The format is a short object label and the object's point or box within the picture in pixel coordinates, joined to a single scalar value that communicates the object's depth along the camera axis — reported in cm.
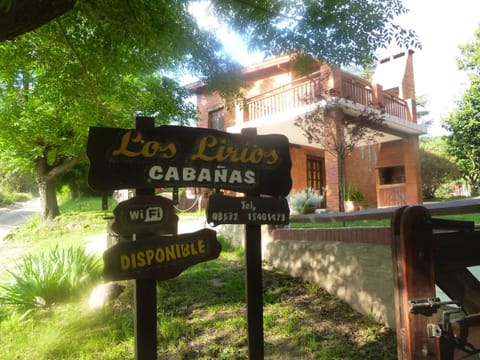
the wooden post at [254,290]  251
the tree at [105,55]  372
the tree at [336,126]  954
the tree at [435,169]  1731
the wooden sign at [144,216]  209
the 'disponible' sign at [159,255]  200
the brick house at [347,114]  1116
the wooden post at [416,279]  168
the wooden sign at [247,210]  245
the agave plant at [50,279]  472
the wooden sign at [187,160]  212
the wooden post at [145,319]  210
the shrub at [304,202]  974
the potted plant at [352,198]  1298
